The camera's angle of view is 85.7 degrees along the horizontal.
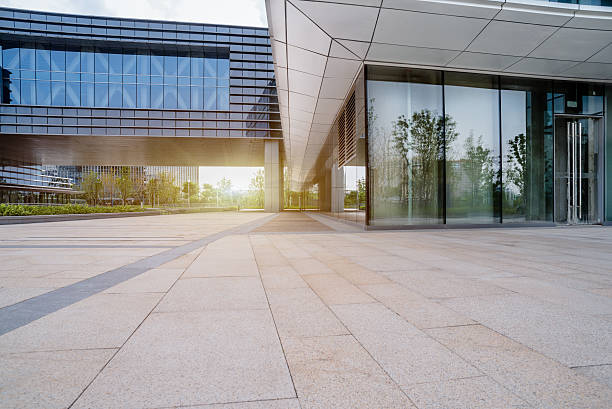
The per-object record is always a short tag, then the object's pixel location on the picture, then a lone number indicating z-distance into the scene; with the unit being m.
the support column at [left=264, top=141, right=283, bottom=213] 32.22
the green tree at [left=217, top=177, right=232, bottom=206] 77.81
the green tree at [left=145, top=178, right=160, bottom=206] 57.23
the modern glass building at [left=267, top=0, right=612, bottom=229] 9.56
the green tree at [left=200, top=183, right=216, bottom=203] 96.99
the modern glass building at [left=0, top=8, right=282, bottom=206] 30.27
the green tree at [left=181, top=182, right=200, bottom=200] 81.21
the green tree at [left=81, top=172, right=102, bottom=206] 53.59
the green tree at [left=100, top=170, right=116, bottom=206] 51.55
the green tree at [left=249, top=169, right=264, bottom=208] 59.56
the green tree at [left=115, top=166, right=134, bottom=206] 43.06
